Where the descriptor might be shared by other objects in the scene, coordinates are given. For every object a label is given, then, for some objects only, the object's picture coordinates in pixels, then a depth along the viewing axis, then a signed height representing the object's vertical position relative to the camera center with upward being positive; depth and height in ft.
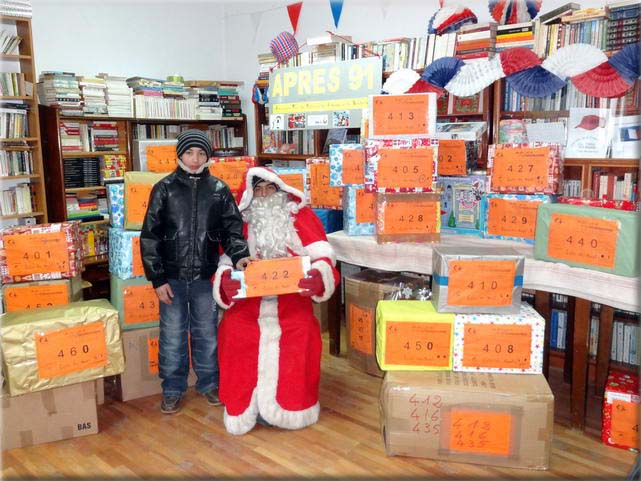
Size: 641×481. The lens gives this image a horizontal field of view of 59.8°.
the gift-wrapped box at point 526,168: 8.39 -0.04
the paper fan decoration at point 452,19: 11.09 +2.93
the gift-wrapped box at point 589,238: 6.90 -0.95
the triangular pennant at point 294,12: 15.83 +4.43
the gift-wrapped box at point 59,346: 7.27 -2.35
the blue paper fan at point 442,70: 10.11 +1.75
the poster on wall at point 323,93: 12.36 +1.73
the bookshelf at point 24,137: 12.91 +0.79
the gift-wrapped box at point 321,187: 11.14 -0.39
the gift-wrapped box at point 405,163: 8.70 +0.05
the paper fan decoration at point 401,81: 11.00 +1.71
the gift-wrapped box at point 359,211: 9.58 -0.76
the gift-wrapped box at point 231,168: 10.25 +0.01
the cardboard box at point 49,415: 7.52 -3.36
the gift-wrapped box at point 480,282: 7.11 -1.48
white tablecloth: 7.09 -1.47
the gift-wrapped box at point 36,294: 8.23 -1.83
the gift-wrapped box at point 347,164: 9.51 +0.05
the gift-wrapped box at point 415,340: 7.17 -2.23
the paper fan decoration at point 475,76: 9.70 +1.57
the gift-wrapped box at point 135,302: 8.82 -2.10
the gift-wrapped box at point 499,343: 7.07 -2.24
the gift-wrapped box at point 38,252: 8.07 -1.19
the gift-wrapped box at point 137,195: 8.75 -0.40
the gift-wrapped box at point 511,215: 8.52 -0.77
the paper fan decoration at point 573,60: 8.77 +1.67
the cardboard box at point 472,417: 6.73 -3.06
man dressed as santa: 7.80 -2.52
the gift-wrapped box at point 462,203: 9.79 -0.65
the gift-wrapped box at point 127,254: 8.73 -1.33
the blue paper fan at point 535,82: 9.45 +1.42
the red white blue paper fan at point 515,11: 10.68 +2.97
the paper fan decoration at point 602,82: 8.78 +1.31
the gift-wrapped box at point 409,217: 8.89 -0.80
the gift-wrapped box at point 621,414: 7.30 -3.28
